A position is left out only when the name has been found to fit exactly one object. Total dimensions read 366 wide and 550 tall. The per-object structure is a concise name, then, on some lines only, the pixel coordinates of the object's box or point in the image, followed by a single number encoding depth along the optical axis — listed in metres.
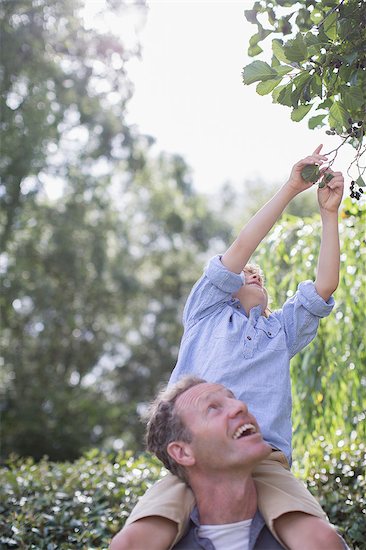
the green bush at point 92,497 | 3.73
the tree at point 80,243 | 11.94
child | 2.26
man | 2.27
